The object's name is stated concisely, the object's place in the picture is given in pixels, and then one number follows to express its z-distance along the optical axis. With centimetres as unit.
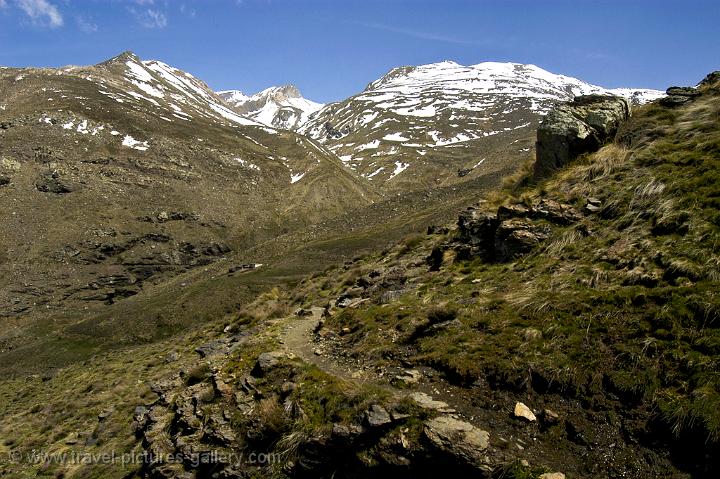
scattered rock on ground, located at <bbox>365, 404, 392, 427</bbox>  788
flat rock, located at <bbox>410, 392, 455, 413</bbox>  801
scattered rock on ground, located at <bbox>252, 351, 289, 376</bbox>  1148
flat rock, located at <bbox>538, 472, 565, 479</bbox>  610
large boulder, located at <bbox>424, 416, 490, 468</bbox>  680
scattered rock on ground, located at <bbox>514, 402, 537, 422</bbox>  737
